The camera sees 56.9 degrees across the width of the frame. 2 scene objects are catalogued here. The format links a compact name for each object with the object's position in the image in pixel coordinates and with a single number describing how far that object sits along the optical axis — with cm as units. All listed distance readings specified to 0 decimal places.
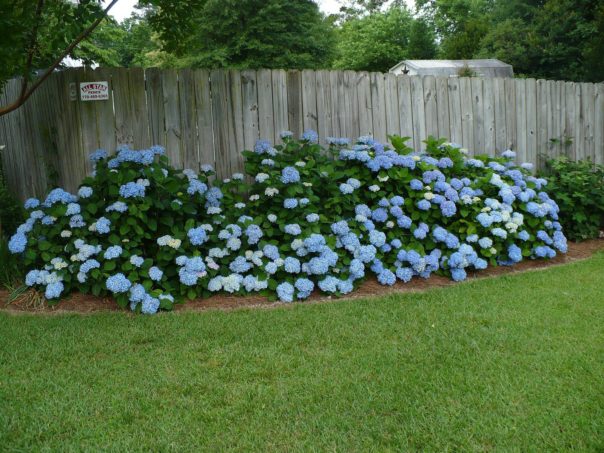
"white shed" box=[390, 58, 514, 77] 2186
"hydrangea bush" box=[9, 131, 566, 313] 418
